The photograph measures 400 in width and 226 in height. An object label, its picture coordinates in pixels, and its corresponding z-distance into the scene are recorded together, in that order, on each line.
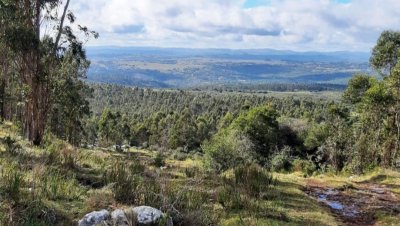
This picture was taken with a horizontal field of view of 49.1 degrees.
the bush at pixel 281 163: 28.12
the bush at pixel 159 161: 16.84
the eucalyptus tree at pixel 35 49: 17.86
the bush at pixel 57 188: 7.52
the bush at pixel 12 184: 6.44
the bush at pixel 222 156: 17.28
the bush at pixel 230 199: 8.77
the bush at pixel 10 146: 11.56
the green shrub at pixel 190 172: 12.78
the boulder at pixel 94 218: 6.04
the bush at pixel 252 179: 10.09
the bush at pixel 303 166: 26.59
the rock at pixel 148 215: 6.18
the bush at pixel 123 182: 7.50
